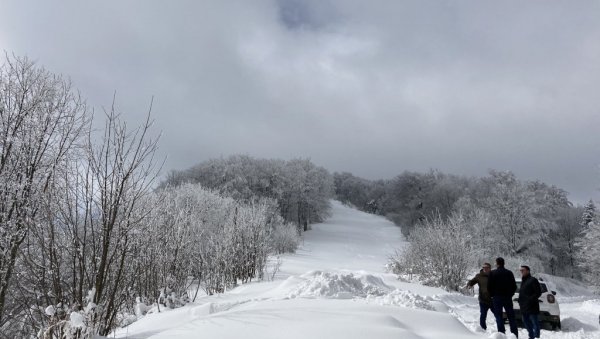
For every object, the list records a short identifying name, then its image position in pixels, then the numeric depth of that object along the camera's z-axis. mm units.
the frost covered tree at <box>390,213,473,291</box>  19891
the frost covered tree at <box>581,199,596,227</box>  28216
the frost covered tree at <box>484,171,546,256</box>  38641
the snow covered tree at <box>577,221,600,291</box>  26703
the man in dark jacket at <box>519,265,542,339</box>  9273
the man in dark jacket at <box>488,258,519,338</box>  8828
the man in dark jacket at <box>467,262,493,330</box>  9336
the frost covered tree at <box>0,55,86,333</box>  8203
